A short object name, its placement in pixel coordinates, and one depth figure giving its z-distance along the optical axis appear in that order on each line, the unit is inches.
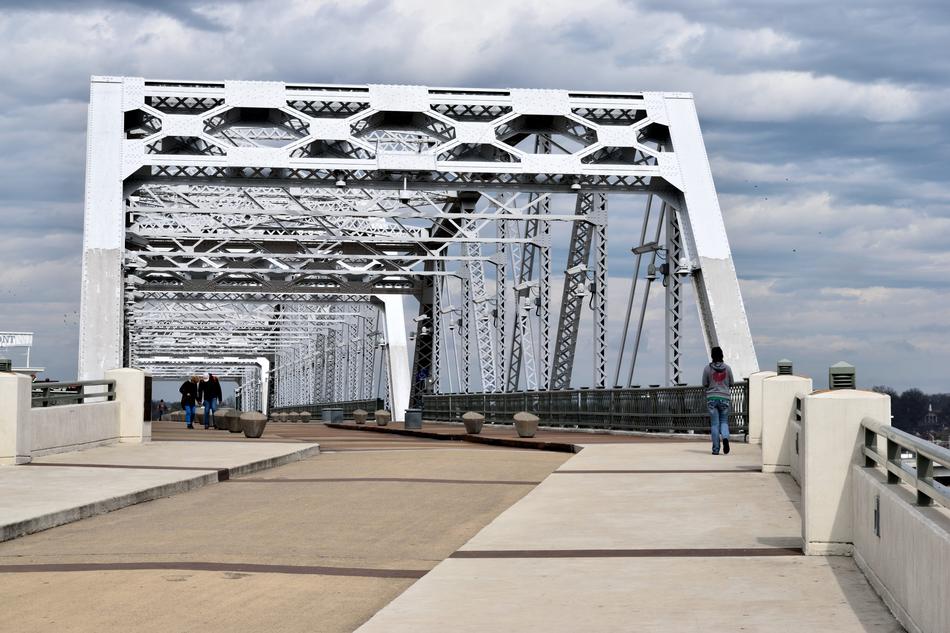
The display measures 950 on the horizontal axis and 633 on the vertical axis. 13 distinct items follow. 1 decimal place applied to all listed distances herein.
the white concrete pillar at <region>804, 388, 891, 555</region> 369.7
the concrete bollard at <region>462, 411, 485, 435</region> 1342.3
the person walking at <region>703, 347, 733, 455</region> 790.5
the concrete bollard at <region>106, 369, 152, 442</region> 955.3
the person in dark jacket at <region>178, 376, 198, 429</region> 1803.6
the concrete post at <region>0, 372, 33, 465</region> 718.5
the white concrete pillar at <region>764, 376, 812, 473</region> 636.1
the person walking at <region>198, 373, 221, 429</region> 1729.7
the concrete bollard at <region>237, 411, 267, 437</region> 1267.2
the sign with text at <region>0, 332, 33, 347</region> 3607.3
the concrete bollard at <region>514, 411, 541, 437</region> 1188.5
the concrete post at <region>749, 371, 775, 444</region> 893.2
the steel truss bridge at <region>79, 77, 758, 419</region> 1170.6
